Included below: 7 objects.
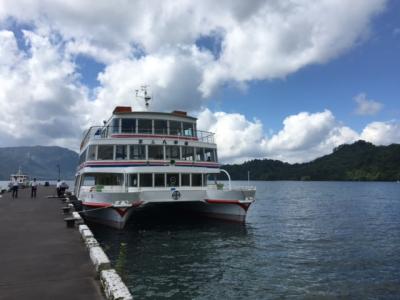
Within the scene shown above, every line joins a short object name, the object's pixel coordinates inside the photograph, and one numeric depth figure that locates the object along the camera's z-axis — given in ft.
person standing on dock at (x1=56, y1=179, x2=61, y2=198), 125.59
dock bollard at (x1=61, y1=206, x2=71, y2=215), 73.09
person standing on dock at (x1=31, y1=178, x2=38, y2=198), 124.06
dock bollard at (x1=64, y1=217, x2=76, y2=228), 54.54
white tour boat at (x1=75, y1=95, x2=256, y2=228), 70.23
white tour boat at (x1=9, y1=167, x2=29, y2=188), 237.06
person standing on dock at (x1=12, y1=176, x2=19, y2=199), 120.37
